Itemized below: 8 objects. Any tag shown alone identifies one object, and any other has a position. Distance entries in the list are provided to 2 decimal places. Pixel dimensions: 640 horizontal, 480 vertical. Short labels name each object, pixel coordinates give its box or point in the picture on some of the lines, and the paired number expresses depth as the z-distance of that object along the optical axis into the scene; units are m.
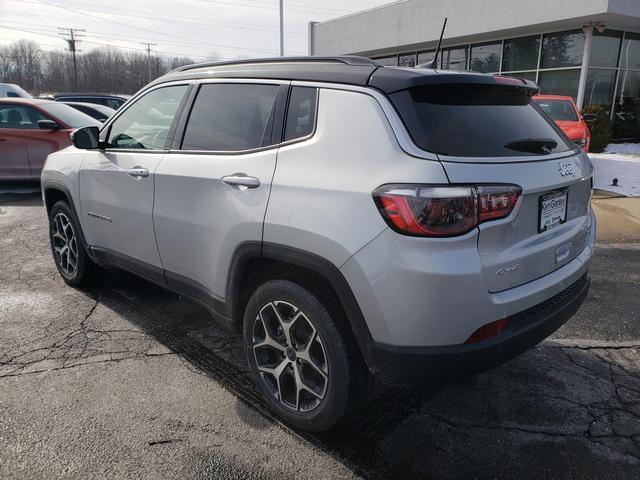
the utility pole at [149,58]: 84.81
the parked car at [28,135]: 9.18
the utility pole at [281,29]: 32.40
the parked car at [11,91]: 17.78
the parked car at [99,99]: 17.19
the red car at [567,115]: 10.52
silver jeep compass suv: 2.08
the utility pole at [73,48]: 70.82
